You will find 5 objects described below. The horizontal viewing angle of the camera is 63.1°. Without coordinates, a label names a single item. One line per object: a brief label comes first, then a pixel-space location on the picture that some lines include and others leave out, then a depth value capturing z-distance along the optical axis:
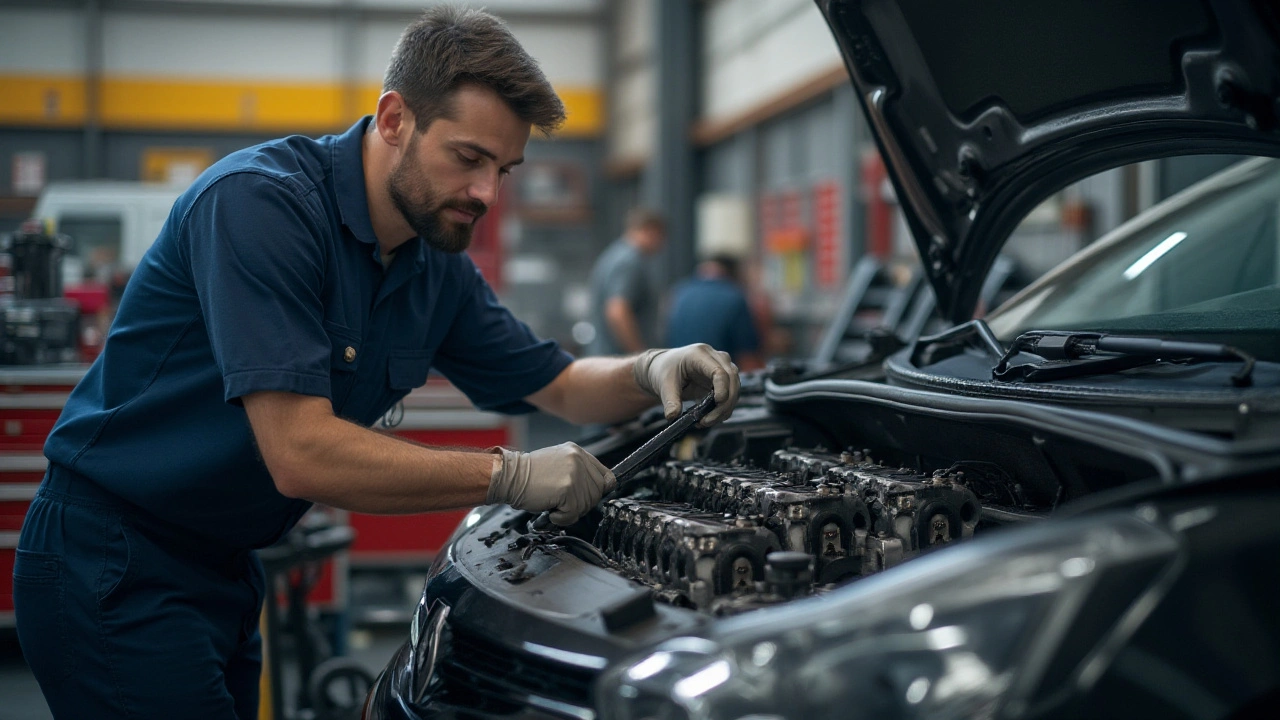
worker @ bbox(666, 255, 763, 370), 5.12
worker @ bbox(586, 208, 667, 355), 5.63
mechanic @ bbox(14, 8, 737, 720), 1.44
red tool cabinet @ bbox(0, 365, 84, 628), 3.21
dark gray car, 0.88
